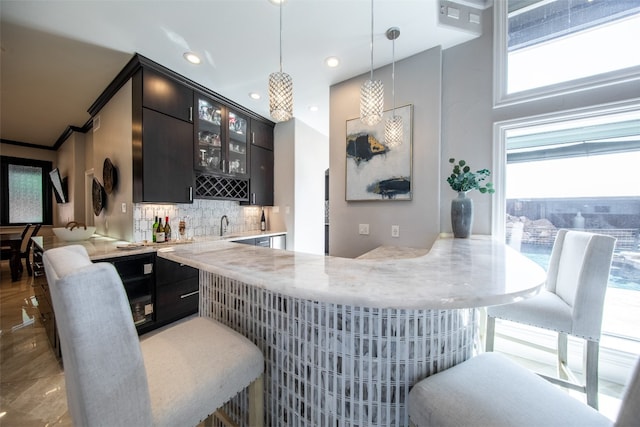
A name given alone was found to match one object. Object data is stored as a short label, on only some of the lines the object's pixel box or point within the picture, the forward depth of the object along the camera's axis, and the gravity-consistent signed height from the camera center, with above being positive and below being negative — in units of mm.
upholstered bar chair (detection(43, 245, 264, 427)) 553 -446
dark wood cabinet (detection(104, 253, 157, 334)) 2133 -739
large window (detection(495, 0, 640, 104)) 1647 +1281
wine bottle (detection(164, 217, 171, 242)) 2696 -248
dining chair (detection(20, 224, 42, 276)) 4338 -793
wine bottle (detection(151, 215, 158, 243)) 2619 -215
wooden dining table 4082 -748
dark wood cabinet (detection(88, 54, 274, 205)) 2393 +884
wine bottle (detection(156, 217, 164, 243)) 2611 -269
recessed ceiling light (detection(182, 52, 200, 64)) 2289 +1530
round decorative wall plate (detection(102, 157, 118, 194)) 2700 +398
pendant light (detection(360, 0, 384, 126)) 1675 +786
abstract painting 2350 +493
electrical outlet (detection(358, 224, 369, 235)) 2589 -229
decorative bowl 2537 -265
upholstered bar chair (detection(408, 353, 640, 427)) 646 -581
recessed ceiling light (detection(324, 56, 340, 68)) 2318 +1503
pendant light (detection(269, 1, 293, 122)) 1446 +725
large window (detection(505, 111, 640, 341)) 1737 +137
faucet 3523 -266
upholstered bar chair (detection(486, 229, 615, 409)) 1255 -579
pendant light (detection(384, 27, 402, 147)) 2019 +701
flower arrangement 1896 +225
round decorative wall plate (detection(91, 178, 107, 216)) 3014 +170
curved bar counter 702 -453
